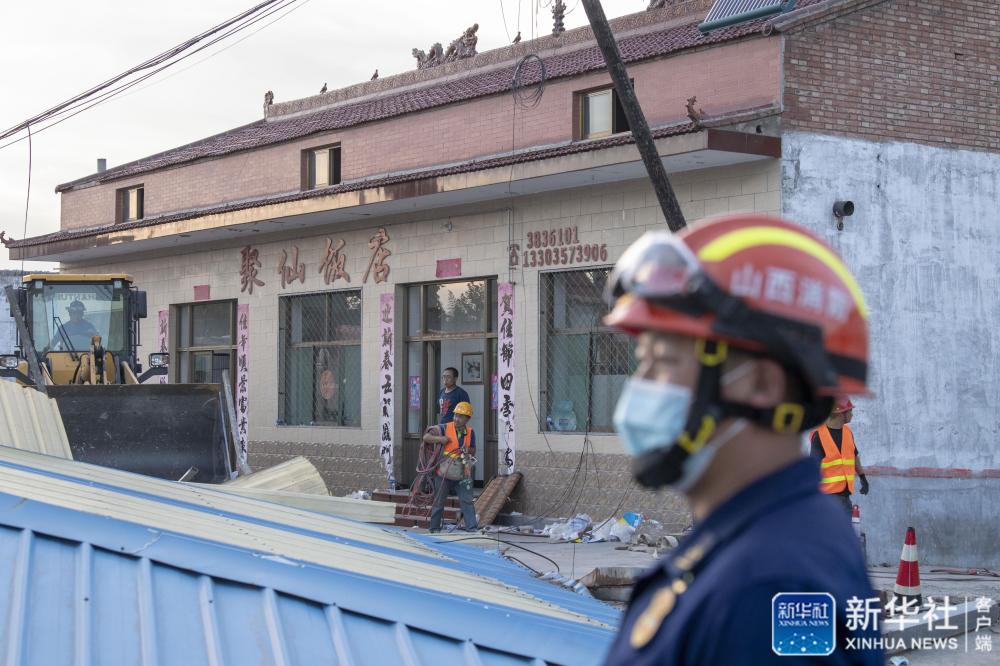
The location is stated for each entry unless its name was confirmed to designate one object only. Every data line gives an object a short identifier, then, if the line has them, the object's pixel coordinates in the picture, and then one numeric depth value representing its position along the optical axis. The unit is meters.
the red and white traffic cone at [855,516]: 10.73
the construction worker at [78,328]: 18.92
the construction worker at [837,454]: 10.04
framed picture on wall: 18.91
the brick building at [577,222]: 15.01
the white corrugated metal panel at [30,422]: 8.58
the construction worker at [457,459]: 15.28
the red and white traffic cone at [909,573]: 10.34
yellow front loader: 14.56
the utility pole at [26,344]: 13.70
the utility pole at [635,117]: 10.17
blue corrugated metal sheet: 3.85
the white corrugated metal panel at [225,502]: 6.46
